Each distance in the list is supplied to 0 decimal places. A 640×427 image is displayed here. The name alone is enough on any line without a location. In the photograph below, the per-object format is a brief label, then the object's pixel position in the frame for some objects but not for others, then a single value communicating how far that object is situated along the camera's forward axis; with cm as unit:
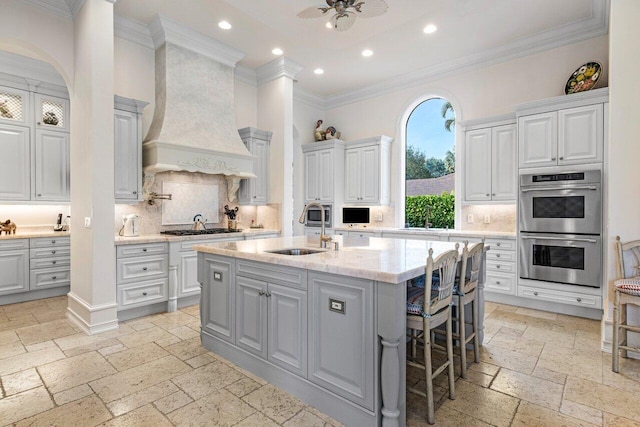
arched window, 584
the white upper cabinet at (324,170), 659
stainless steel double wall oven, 388
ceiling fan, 317
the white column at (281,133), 571
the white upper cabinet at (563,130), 394
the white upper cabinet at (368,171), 623
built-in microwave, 659
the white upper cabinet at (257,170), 559
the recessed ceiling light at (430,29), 448
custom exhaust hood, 446
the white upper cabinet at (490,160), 476
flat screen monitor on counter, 656
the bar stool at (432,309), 206
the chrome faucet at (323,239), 304
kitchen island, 191
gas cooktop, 461
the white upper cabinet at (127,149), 405
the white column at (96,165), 356
